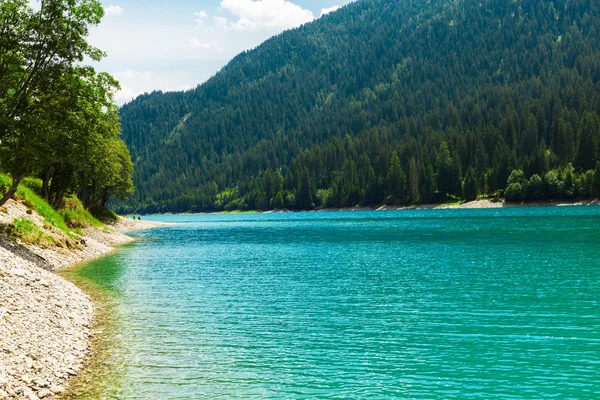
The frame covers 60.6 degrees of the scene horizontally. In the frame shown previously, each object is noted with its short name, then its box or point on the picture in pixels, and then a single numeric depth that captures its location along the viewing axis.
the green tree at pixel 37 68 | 35.38
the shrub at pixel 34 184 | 72.65
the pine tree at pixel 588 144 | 177.62
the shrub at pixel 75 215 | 68.46
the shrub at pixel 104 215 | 108.73
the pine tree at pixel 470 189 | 186.75
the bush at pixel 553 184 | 161.12
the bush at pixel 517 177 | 173.50
